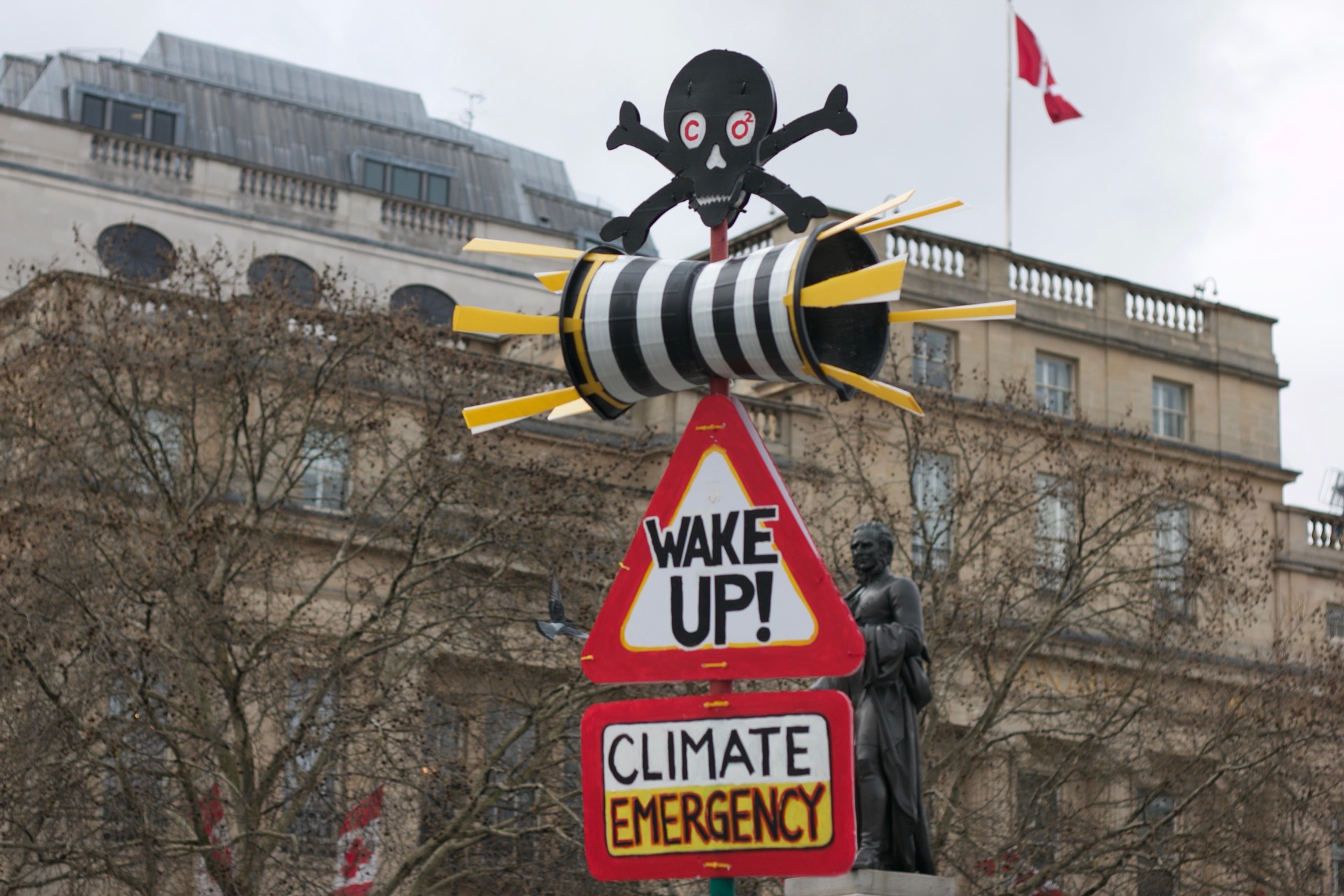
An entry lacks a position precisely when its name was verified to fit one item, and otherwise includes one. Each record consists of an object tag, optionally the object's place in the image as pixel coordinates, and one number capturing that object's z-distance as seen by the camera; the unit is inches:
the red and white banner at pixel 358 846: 815.7
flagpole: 1718.8
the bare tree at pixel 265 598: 775.7
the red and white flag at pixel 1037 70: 1745.8
